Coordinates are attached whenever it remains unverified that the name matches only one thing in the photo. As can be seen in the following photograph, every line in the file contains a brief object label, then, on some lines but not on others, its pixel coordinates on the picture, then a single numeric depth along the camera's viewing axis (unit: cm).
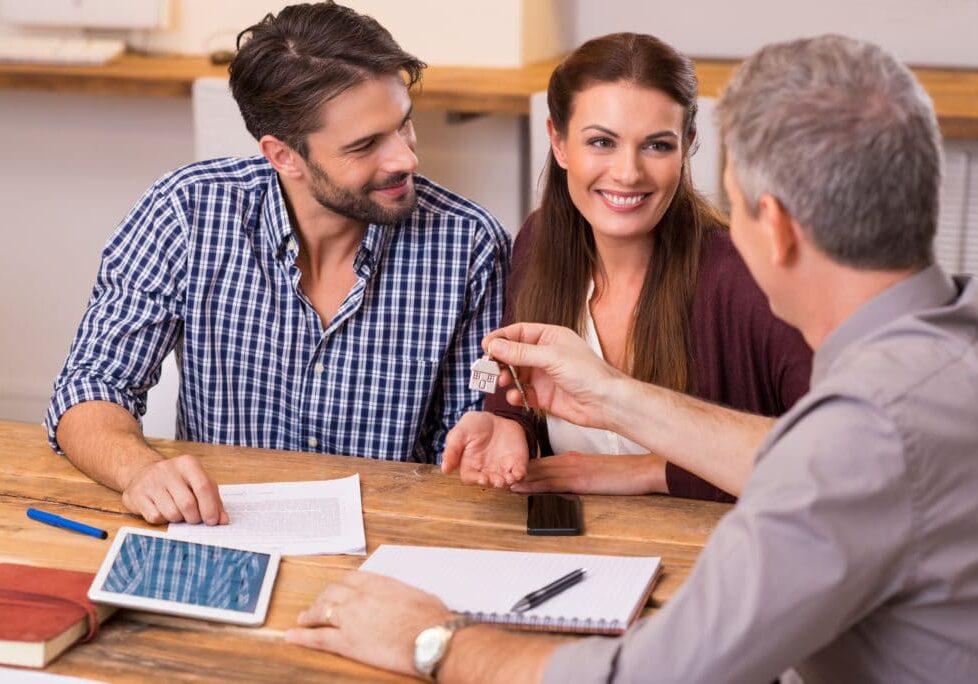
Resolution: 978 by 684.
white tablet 224
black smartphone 245
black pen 222
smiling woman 277
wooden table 218
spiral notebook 220
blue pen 244
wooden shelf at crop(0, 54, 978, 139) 375
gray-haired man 190
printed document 242
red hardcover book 217
